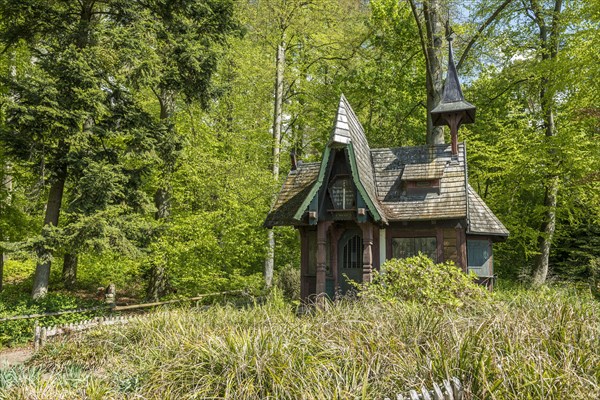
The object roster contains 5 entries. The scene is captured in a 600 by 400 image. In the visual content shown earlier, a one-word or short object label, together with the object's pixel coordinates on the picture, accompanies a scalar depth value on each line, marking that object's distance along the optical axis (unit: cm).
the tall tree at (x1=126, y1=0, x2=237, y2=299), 1506
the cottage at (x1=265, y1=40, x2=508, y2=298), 1159
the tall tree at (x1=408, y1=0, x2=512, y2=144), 1662
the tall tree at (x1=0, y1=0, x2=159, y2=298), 1259
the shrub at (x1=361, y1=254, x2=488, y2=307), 874
